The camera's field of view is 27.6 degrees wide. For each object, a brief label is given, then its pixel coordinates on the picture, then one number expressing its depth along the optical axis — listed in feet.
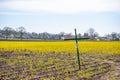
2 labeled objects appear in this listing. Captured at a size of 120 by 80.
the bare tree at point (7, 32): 420.77
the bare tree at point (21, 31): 467.85
